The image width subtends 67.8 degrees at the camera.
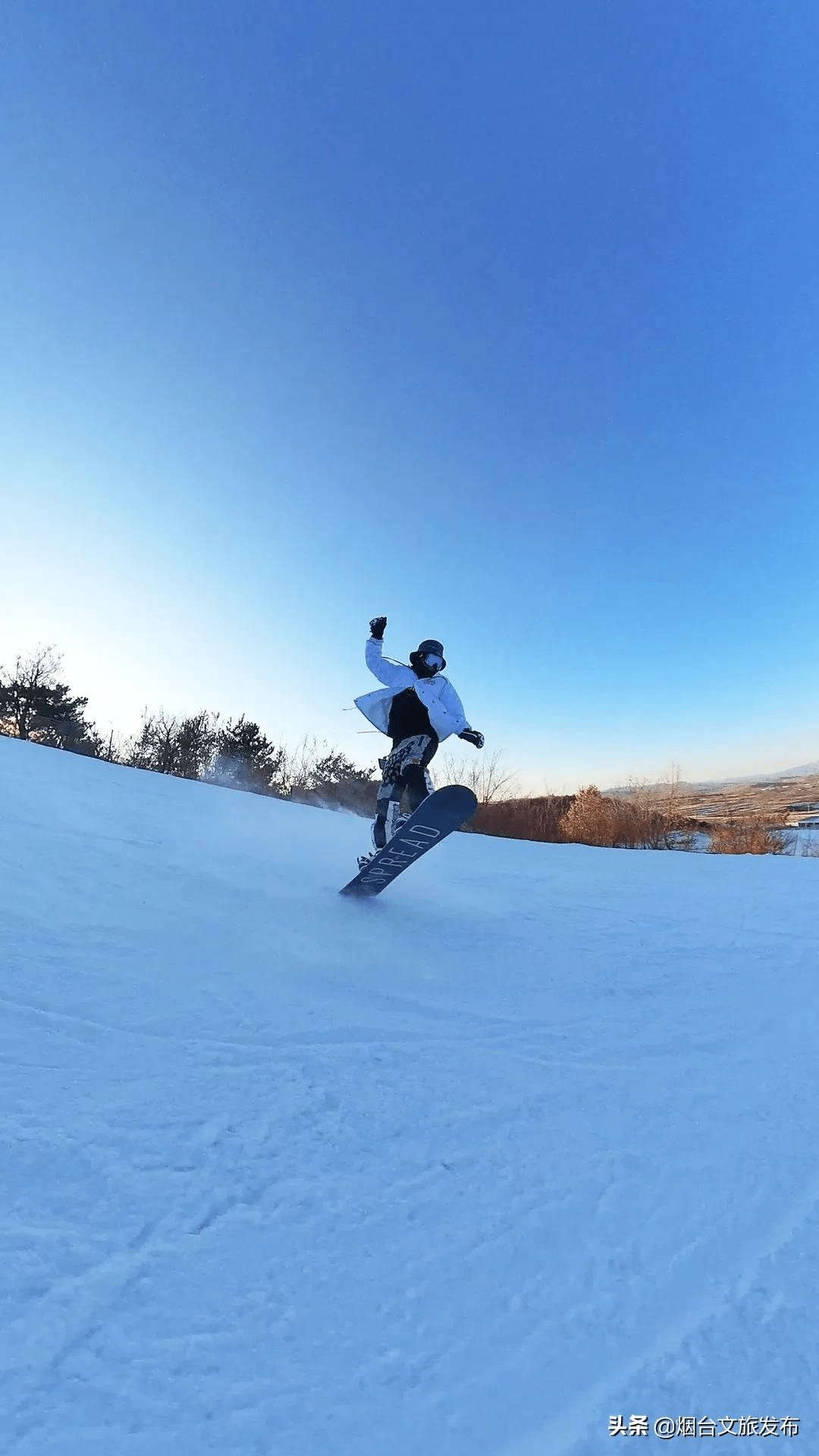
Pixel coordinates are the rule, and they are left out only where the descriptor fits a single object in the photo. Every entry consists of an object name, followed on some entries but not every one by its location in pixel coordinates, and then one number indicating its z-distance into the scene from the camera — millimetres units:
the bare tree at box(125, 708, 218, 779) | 33812
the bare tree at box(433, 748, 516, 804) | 30238
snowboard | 3611
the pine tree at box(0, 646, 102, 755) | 28609
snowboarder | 4500
